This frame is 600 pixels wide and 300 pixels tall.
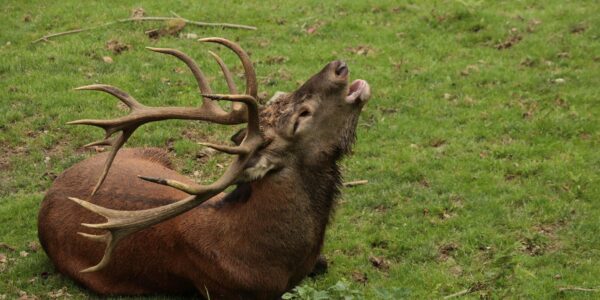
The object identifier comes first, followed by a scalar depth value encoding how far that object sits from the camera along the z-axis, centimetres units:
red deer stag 1269
